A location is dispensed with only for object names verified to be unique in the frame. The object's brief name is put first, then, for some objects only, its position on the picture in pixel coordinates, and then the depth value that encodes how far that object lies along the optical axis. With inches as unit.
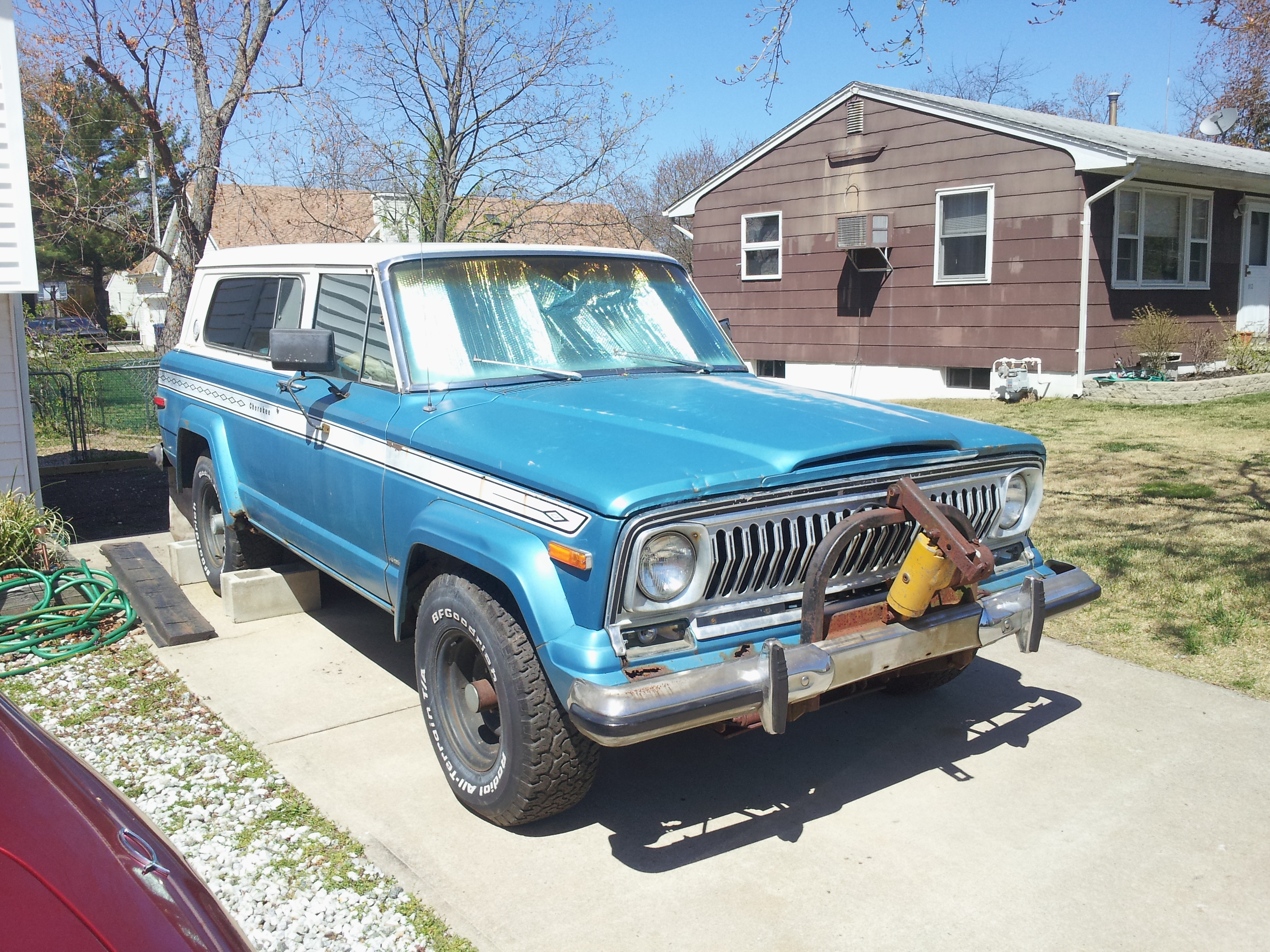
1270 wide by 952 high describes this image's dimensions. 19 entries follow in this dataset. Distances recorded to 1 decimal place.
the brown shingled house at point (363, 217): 535.8
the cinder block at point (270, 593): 229.8
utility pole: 487.8
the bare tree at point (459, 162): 489.4
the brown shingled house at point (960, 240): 547.5
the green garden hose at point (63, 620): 214.5
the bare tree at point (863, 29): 237.1
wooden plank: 218.8
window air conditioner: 621.0
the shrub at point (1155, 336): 542.9
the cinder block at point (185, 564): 264.2
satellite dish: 650.2
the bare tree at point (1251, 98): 928.3
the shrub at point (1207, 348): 592.1
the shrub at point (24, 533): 245.8
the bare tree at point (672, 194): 1328.7
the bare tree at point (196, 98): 452.8
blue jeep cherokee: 122.6
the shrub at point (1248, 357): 572.1
